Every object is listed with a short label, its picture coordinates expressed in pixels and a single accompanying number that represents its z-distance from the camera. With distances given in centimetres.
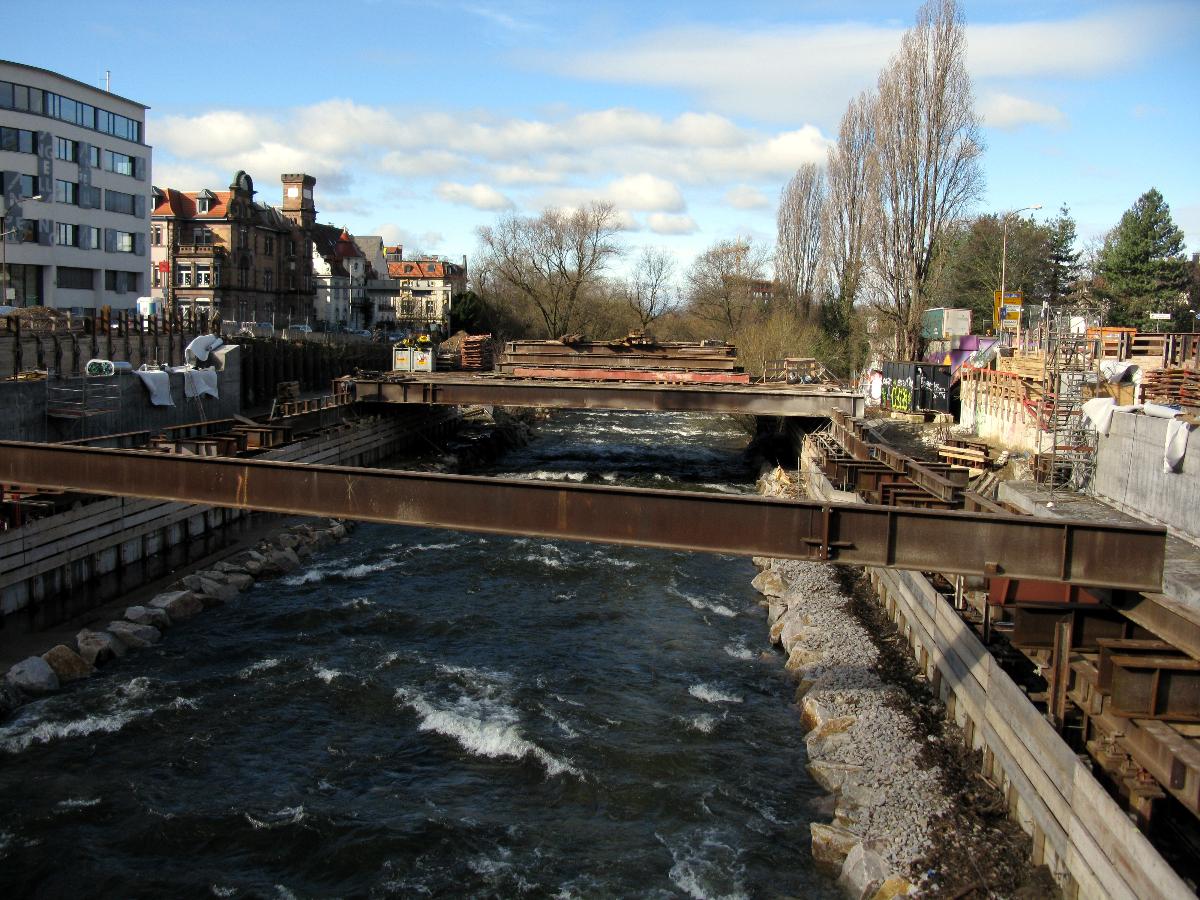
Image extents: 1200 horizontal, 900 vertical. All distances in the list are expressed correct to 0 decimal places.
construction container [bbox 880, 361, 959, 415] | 4697
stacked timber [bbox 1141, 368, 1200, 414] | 2808
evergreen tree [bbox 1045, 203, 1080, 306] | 7069
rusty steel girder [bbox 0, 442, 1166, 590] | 1173
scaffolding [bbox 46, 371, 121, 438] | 2875
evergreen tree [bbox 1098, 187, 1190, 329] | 5944
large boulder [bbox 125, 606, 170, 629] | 1978
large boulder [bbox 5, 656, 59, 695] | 1638
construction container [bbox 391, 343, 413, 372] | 4741
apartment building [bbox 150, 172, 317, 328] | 8562
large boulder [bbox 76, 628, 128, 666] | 1791
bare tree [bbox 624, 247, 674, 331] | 10088
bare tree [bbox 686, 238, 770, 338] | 8556
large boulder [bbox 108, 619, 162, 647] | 1884
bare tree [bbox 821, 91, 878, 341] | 6391
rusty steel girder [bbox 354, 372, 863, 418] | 3806
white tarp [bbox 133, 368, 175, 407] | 3284
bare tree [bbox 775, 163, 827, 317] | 7425
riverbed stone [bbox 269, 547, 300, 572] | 2503
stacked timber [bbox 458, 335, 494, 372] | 5047
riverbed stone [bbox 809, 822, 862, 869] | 1178
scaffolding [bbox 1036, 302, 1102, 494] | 2977
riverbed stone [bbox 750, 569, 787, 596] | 2347
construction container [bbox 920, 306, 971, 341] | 5688
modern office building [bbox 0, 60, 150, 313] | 5078
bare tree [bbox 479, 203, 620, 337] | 8569
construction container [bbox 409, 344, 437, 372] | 4759
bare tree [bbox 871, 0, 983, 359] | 5050
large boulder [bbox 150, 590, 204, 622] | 2058
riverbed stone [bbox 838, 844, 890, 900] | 1094
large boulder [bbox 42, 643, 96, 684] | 1711
